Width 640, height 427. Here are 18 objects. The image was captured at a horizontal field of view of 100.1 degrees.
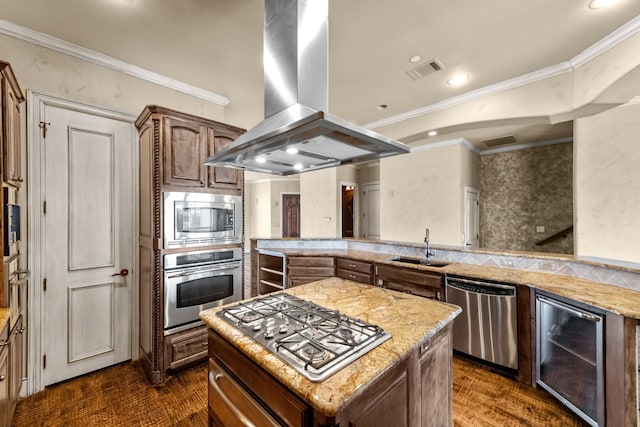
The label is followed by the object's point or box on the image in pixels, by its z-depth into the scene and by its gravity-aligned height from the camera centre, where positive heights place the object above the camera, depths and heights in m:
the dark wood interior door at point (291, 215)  9.22 -0.07
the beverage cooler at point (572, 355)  1.80 -1.08
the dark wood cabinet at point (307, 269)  3.71 -0.78
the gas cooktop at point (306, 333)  1.00 -0.55
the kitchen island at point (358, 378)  0.90 -0.66
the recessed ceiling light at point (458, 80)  2.84 +1.45
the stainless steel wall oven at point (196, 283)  2.35 -0.67
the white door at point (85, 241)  2.27 -0.25
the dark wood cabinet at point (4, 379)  1.40 -0.90
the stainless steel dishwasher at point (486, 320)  2.38 -1.00
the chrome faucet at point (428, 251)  3.35 -0.49
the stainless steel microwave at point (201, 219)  2.35 -0.05
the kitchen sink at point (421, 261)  3.21 -0.60
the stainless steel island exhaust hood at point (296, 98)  1.25 +0.61
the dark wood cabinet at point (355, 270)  3.37 -0.75
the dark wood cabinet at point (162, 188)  2.29 +0.24
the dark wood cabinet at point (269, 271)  4.03 -0.89
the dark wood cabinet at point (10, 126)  1.55 +0.56
